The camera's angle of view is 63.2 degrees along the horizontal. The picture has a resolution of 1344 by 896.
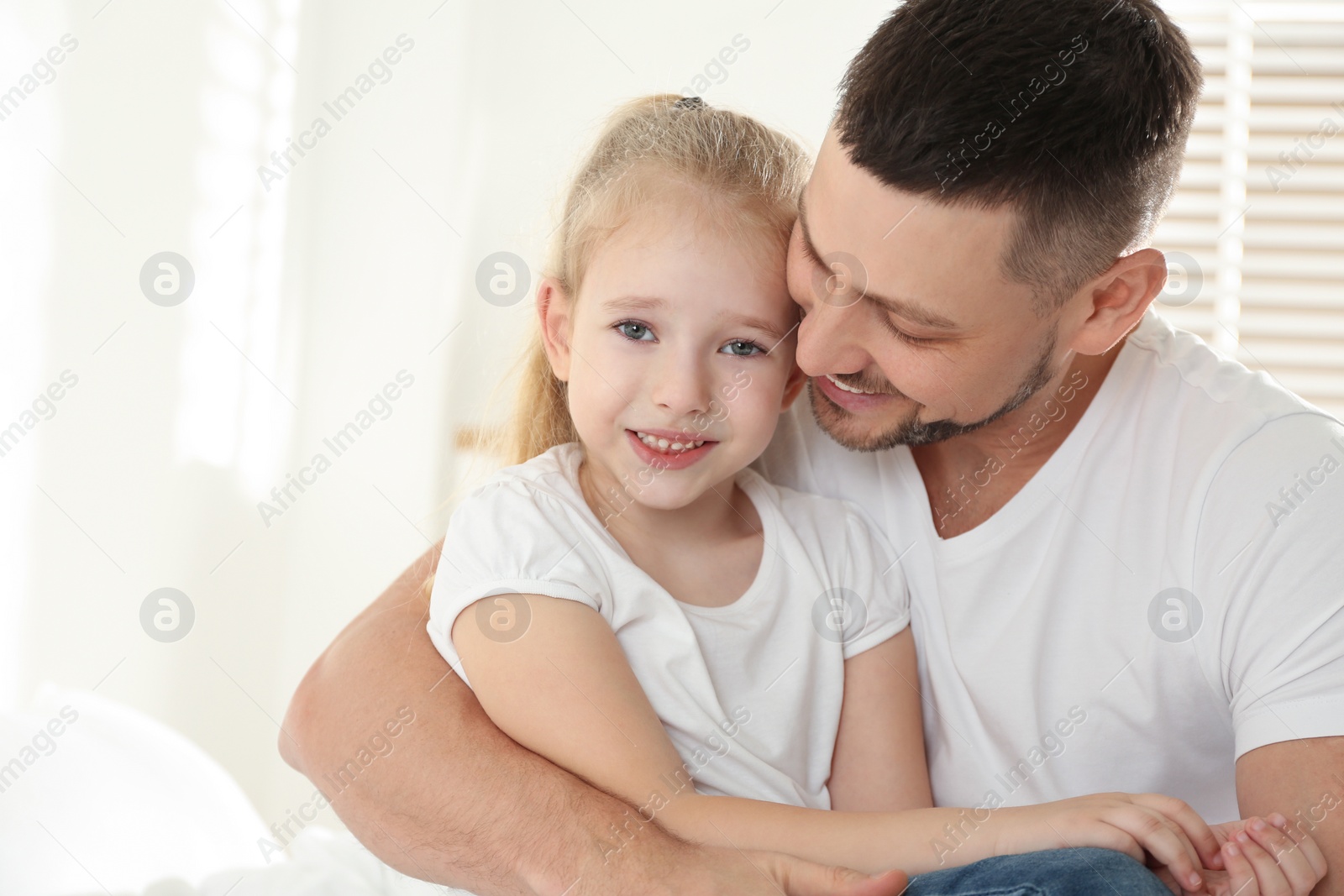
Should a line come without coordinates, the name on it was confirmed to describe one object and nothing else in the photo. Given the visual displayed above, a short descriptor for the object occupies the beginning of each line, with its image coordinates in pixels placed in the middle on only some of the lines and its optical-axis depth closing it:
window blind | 3.08
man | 1.03
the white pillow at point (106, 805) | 1.46
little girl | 1.05
